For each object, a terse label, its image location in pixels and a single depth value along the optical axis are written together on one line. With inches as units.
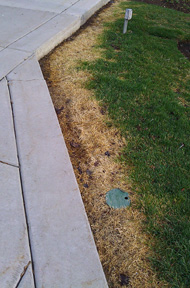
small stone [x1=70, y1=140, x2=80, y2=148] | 104.5
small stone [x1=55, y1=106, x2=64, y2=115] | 120.5
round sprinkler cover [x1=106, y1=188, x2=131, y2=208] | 84.8
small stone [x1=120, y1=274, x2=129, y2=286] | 67.1
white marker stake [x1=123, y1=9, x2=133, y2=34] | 175.0
